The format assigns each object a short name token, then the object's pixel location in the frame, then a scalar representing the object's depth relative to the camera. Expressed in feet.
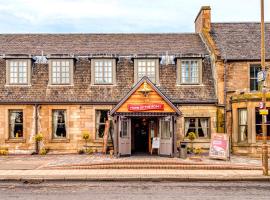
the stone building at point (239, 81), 83.10
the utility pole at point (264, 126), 57.52
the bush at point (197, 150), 86.37
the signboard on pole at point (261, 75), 58.24
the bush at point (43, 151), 87.97
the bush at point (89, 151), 88.48
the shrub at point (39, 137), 86.63
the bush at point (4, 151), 87.66
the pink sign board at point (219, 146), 75.82
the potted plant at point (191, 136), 86.28
